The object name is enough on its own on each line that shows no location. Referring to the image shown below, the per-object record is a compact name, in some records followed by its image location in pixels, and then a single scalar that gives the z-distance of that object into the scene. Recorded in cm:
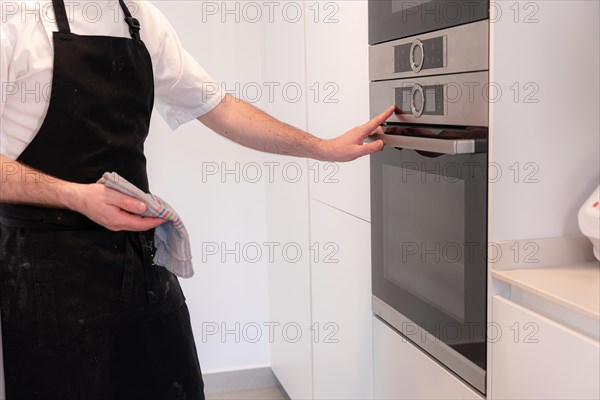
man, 132
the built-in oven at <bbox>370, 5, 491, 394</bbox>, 137
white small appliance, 131
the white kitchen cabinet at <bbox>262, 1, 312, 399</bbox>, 244
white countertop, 116
